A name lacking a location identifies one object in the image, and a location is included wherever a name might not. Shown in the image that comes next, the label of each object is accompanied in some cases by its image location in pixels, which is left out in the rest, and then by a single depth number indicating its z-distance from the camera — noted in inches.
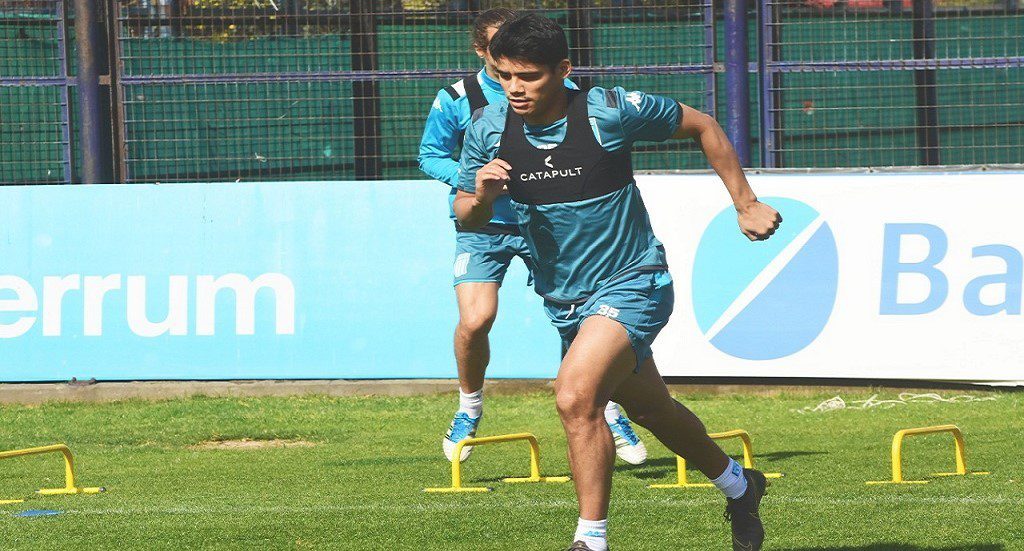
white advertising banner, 808.3
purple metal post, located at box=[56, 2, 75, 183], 943.0
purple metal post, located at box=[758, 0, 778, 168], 907.4
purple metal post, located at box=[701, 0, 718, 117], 916.0
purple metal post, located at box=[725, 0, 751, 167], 903.7
